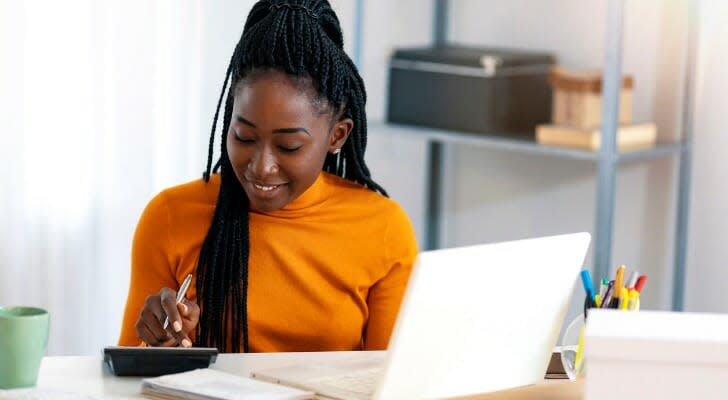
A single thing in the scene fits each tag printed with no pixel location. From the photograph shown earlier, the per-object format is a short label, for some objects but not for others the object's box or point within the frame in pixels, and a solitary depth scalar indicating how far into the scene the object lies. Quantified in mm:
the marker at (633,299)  2749
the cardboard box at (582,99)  4188
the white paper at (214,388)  2641
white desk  2697
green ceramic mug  2651
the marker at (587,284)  2785
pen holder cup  2761
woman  3023
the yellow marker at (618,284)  2758
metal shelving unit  4022
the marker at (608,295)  2773
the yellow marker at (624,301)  2745
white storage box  2433
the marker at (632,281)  2800
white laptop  2561
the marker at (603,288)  2798
